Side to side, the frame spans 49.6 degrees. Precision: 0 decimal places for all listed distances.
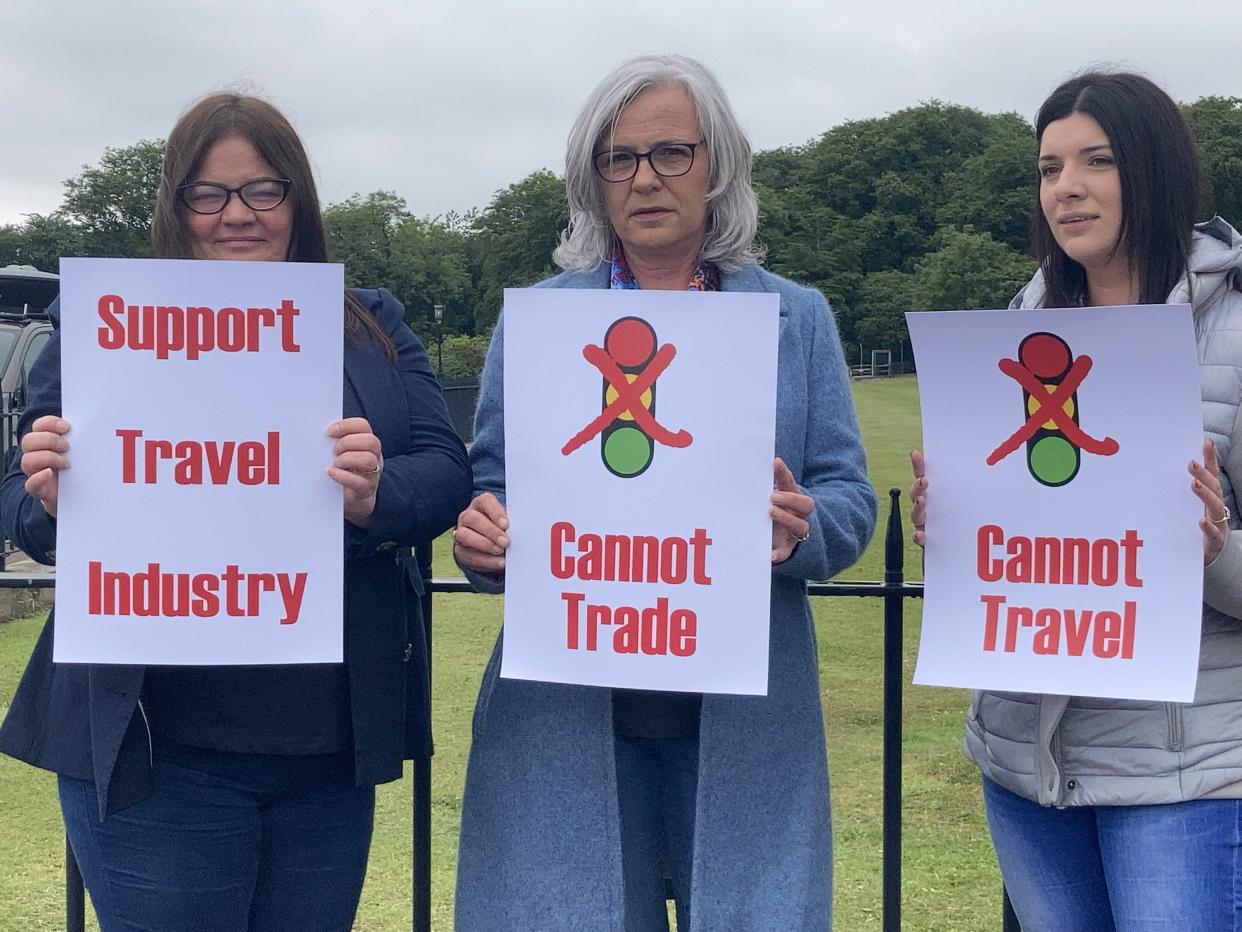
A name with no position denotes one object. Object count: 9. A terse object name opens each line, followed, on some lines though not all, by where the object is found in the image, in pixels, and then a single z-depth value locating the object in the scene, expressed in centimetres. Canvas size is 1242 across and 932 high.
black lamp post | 4390
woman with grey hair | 220
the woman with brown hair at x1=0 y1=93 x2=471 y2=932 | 214
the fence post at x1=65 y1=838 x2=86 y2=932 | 289
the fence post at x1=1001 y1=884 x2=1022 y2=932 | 278
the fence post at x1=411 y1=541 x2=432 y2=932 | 269
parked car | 907
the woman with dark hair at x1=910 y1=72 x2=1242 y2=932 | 203
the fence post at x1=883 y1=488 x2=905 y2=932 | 268
